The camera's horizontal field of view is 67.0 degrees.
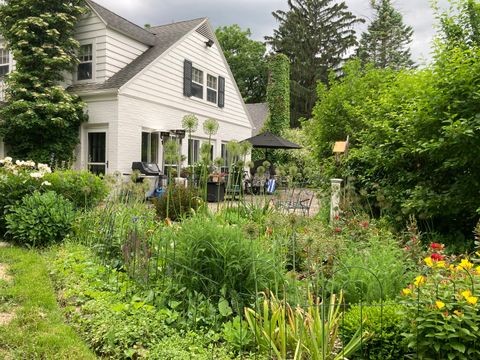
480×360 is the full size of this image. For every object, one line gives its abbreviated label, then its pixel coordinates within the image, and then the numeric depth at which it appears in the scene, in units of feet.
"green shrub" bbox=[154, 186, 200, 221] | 20.44
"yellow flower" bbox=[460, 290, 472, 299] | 6.17
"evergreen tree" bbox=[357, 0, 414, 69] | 106.22
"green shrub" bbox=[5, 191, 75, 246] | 15.81
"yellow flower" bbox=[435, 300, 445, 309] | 6.08
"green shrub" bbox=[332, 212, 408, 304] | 8.99
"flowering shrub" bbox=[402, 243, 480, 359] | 5.95
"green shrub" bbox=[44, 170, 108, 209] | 18.80
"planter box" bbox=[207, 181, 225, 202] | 35.27
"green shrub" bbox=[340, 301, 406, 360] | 6.99
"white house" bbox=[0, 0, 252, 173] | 36.32
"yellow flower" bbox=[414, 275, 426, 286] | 6.74
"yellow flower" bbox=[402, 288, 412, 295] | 6.90
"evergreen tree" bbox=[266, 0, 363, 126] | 110.11
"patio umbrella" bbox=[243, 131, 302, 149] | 43.88
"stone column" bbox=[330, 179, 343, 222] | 18.82
